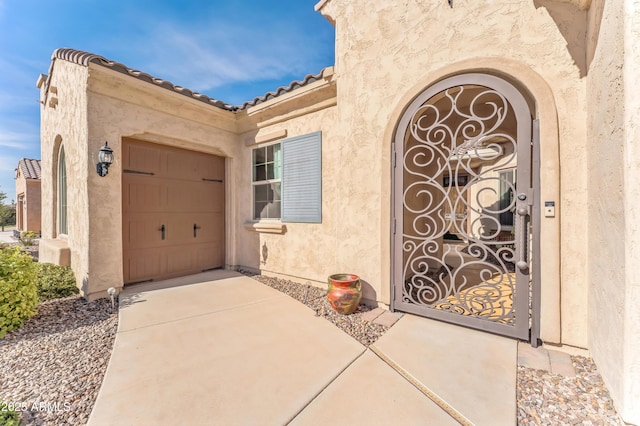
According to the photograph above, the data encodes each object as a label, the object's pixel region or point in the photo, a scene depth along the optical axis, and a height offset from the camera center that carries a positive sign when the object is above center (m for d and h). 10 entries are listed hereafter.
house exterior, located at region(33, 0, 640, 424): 2.22 +0.71
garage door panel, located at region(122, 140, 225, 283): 5.19 -0.05
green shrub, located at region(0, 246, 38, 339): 3.27 -1.07
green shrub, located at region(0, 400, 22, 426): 1.69 -1.43
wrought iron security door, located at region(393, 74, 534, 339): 2.94 -0.04
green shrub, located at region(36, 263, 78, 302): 4.34 -1.26
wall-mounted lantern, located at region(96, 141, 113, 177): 4.28 +0.89
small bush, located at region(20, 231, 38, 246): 8.30 -0.93
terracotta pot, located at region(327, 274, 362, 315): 3.71 -1.26
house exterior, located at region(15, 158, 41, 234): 15.10 +0.98
